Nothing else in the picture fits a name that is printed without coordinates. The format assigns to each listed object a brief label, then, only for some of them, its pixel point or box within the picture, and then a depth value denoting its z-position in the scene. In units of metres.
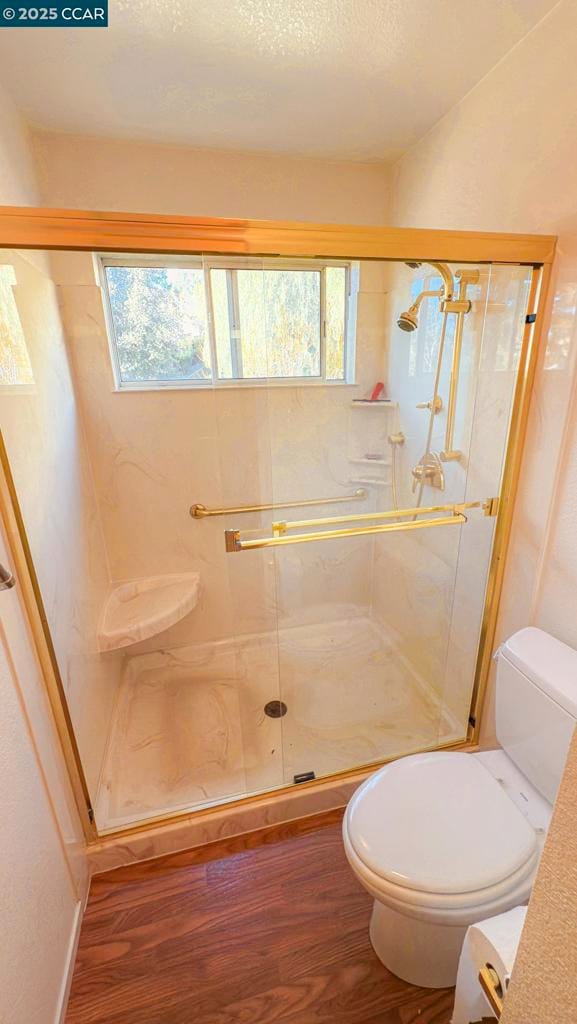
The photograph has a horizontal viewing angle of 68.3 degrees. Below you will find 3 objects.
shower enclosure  1.34
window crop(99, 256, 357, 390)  1.59
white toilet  0.90
